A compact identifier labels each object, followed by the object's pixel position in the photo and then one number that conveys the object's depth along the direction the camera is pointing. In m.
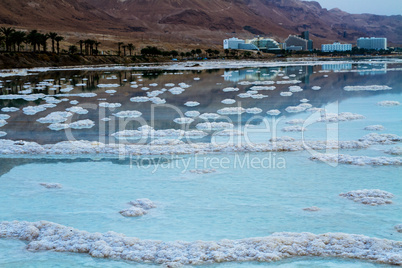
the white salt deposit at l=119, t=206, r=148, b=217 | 9.94
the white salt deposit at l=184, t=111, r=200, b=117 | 23.70
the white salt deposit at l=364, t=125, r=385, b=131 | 18.75
